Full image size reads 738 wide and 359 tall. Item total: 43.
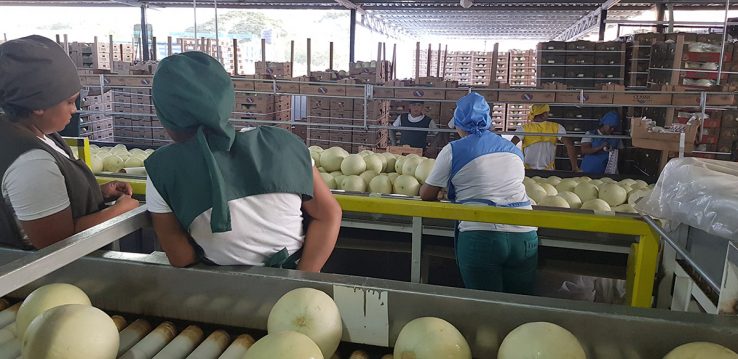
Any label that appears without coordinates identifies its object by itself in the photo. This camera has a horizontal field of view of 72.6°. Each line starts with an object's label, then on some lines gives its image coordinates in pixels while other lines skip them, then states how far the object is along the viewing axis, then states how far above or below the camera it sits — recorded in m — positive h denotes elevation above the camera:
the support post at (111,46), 9.36 +0.81
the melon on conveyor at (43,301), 1.08 -0.47
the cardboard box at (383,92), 4.91 +0.04
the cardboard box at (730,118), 6.27 -0.15
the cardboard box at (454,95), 4.87 +0.03
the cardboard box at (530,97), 4.58 +0.03
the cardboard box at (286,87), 5.30 +0.07
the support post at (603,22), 9.50 +1.51
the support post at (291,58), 7.76 +0.56
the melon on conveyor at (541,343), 0.93 -0.45
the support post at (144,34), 10.76 +1.18
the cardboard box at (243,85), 5.64 +0.09
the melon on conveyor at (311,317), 1.04 -0.46
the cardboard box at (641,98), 4.21 +0.05
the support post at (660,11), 10.10 +1.85
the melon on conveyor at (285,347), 0.91 -0.46
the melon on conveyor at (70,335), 0.94 -0.47
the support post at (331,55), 7.96 +0.63
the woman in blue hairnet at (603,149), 5.79 -0.54
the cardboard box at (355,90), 5.01 +0.05
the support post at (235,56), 7.26 +0.51
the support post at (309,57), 7.60 +0.56
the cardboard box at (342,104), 7.45 -0.14
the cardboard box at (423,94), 4.89 +0.03
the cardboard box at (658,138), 3.16 -0.22
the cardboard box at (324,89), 5.18 +0.05
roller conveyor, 1.01 -0.46
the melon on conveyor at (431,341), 0.98 -0.48
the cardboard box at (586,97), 4.39 +0.04
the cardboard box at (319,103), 7.68 -0.14
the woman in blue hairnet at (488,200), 2.47 -0.50
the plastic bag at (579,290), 3.23 -1.21
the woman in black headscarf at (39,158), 1.41 -0.20
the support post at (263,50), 7.95 +0.67
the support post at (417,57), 8.37 +0.67
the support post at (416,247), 2.52 -0.75
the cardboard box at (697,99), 4.11 +0.05
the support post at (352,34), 10.40 +1.25
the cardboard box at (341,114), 7.52 -0.28
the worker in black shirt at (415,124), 6.31 -0.34
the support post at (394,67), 9.01 +0.55
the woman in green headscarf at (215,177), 1.22 -0.22
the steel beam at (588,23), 9.52 +1.79
